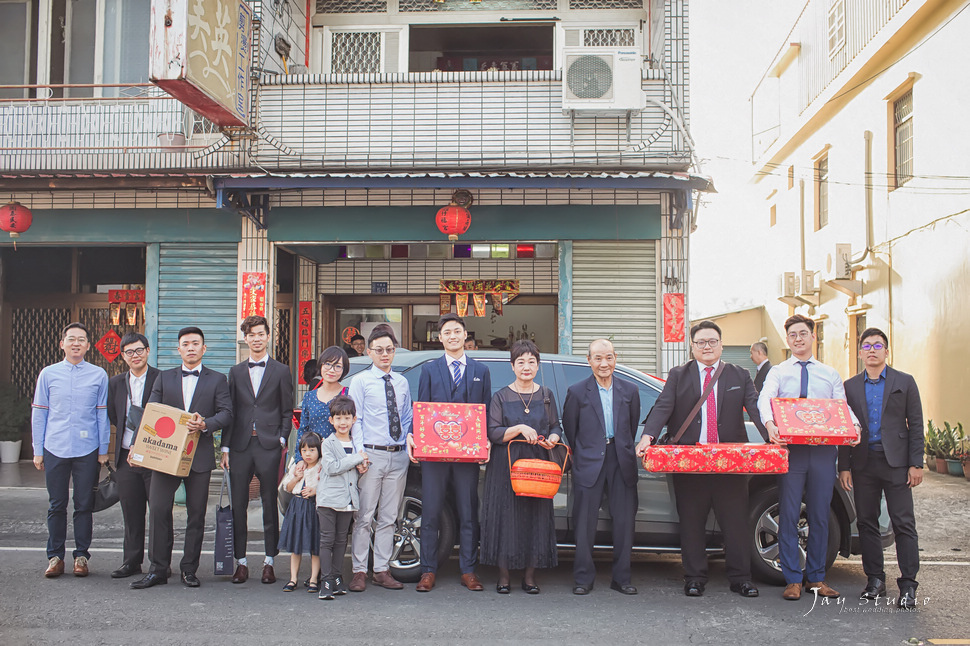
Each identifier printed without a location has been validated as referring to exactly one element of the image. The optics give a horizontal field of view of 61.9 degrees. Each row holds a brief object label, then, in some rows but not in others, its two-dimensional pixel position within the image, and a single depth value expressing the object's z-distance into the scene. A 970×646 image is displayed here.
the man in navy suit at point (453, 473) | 5.76
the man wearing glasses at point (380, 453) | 5.75
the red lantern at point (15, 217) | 10.12
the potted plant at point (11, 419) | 11.71
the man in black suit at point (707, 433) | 5.66
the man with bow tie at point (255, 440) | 5.94
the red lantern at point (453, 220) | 9.78
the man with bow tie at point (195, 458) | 5.77
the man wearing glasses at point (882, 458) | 5.43
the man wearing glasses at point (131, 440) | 5.96
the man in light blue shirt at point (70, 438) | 6.02
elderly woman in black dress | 5.61
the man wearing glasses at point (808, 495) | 5.53
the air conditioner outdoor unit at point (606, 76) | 9.80
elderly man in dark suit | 5.68
